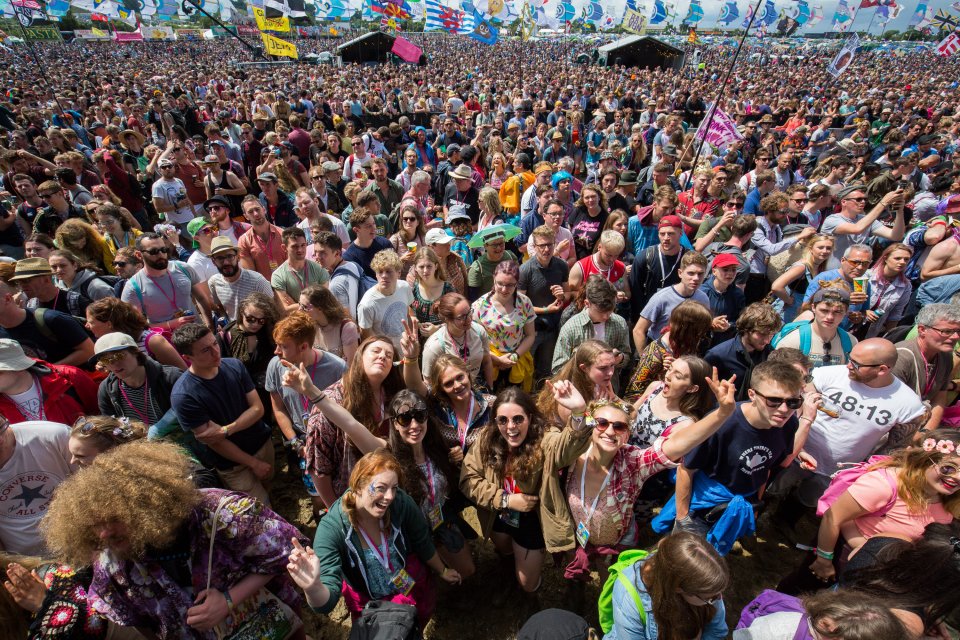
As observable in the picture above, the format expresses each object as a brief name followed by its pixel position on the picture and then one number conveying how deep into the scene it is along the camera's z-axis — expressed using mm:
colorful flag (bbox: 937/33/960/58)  17625
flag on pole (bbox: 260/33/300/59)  20266
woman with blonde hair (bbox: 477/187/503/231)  5875
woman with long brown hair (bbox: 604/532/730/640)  1821
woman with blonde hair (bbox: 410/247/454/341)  4094
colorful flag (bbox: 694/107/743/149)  7425
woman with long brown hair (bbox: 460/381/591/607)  2600
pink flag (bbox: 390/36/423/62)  22062
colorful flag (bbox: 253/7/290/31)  22922
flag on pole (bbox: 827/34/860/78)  13742
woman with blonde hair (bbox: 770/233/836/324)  4336
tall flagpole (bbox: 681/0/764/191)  6136
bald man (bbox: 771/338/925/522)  2863
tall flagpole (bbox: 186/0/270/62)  16031
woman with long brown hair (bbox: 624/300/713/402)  3506
